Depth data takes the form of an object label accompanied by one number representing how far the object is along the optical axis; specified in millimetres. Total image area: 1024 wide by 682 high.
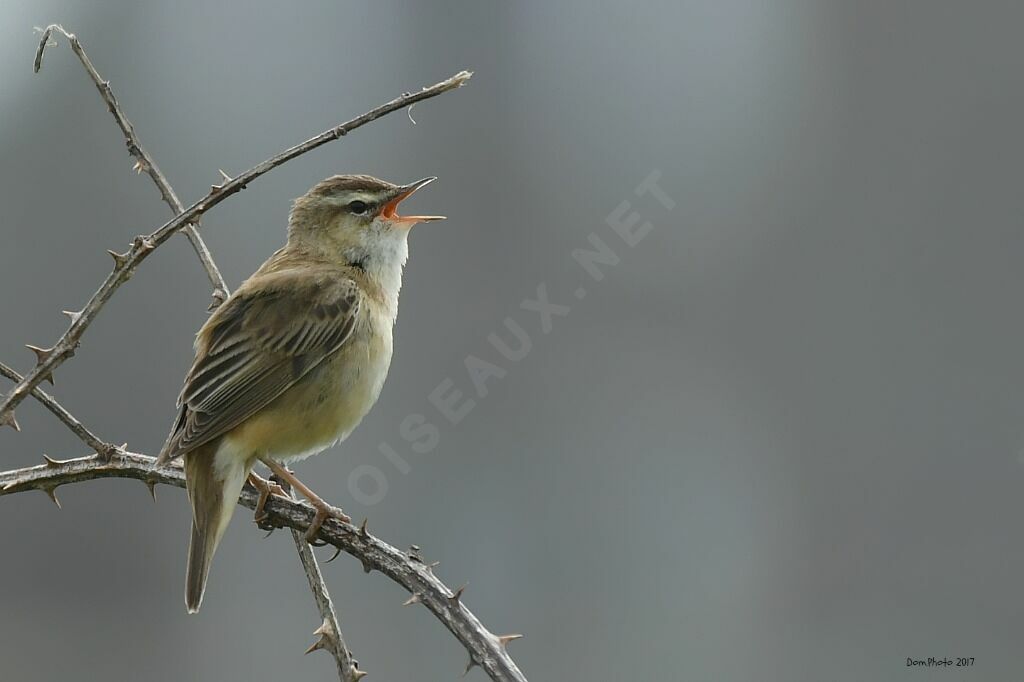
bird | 6297
